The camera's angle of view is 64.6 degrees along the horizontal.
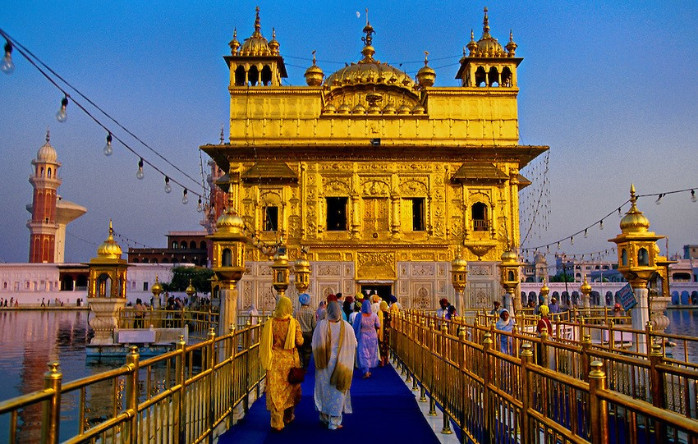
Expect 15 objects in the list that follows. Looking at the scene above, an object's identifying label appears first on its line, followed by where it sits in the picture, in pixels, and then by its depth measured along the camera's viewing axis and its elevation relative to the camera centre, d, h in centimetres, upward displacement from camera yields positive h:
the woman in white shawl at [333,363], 617 -102
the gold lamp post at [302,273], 1827 +1
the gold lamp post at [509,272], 1811 +3
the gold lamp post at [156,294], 2205 -84
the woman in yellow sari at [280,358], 609 -95
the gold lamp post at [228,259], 990 +27
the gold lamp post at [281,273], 1600 +1
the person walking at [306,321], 1025 -93
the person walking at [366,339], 977 -118
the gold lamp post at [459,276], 1845 -11
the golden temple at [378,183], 2158 +361
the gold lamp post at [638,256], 1000 +31
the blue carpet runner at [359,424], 574 -174
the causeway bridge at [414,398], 250 -98
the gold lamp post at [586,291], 1912 -64
